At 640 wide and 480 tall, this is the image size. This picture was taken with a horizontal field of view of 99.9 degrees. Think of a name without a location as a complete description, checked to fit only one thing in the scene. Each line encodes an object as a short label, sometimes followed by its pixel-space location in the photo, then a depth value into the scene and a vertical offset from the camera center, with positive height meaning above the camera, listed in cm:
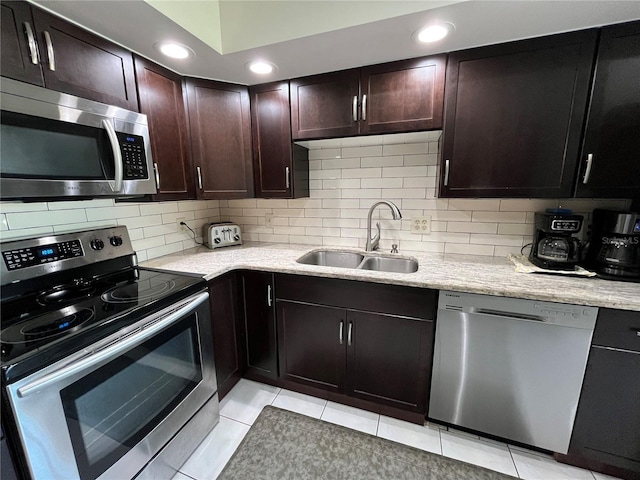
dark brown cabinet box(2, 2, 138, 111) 100 +57
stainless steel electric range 84 -62
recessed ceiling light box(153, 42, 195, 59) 137 +75
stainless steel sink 194 -51
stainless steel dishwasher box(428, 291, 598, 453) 126 -85
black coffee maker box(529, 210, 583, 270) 143 -26
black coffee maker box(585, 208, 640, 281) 132 -26
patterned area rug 133 -137
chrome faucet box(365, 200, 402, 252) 194 -33
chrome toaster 215 -34
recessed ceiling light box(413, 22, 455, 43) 123 +75
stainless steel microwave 96 +19
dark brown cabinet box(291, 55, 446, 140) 152 +55
